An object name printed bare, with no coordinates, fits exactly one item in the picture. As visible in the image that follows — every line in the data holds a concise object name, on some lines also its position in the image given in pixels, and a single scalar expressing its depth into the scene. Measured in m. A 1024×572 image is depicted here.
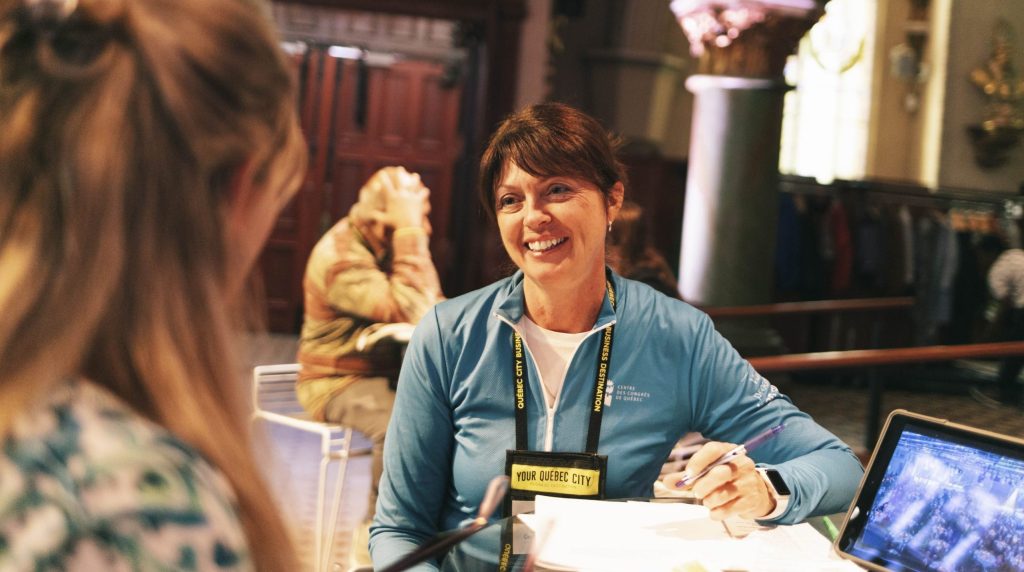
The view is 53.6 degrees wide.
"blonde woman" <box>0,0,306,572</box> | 0.66
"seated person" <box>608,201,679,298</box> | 4.01
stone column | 6.98
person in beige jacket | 3.80
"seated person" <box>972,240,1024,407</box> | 8.94
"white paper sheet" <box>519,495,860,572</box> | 1.51
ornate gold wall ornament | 10.86
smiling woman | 1.88
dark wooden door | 10.51
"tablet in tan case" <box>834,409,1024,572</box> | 1.30
